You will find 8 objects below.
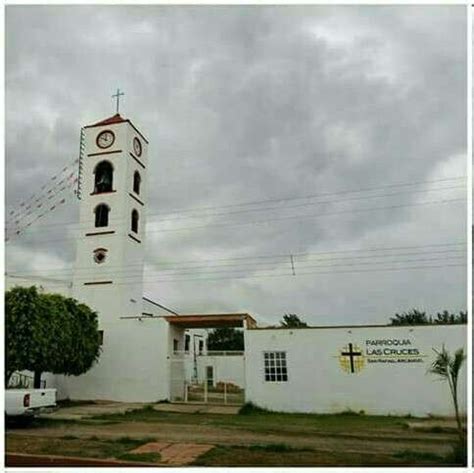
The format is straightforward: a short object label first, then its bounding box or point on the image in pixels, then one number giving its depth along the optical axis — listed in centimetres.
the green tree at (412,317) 2889
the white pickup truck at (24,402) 851
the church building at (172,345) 1200
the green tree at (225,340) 3759
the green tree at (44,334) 1115
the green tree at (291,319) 3172
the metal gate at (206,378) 1501
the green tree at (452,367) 630
